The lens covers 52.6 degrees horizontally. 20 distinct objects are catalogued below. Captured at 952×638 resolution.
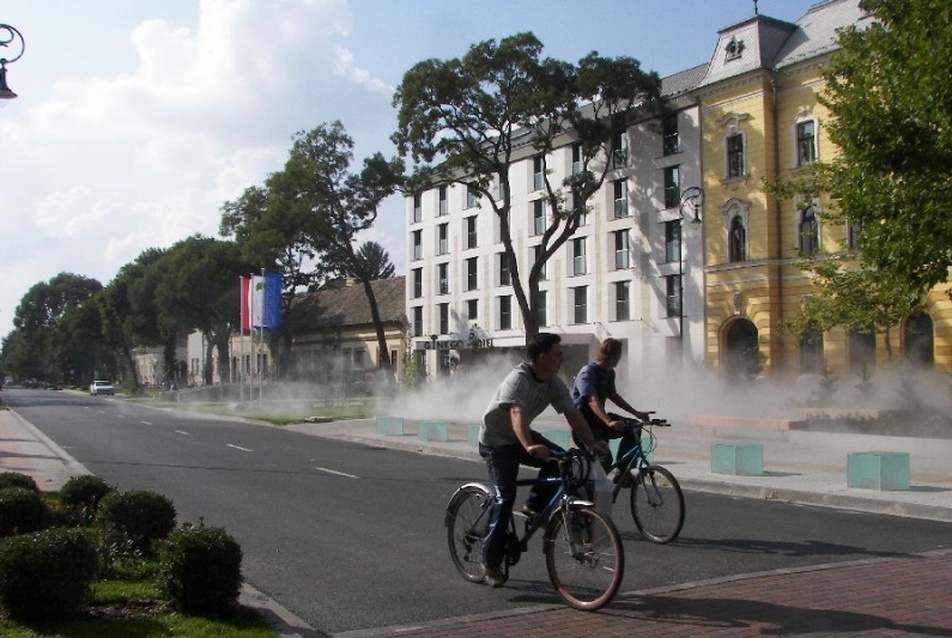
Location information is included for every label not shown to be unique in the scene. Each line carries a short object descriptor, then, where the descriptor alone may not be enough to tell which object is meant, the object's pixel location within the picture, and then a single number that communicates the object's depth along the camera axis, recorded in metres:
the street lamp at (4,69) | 13.46
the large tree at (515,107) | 40.97
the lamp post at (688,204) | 41.86
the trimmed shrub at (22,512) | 7.79
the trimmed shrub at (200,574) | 6.02
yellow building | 37.78
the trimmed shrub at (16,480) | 9.15
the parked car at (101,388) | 88.56
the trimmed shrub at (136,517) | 7.93
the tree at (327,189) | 57.62
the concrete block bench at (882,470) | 12.54
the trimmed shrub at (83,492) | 9.20
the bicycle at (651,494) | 8.74
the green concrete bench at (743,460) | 14.72
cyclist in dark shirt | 8.70
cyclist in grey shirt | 6.67
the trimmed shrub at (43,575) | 5.61
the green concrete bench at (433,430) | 23.84
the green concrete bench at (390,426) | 26.00
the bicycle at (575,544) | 6.18
